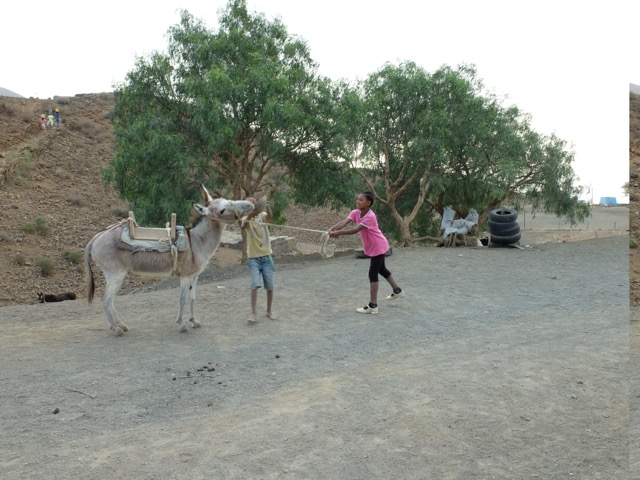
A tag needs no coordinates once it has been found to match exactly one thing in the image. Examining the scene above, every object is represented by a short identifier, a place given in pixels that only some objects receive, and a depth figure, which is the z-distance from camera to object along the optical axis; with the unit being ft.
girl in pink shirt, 23.53
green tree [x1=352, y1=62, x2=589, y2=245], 50.78
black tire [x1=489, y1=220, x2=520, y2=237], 50.62
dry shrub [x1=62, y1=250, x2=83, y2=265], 66.28
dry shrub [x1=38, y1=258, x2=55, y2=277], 62.08
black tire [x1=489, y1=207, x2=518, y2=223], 50.67
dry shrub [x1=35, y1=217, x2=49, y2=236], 74.08
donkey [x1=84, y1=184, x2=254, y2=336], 21.49
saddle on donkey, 21.35
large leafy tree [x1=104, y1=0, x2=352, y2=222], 40.96
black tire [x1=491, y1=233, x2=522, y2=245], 50.72
